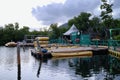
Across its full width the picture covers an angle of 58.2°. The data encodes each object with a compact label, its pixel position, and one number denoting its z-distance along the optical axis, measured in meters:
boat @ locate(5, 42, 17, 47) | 30.41
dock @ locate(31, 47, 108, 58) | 13.68
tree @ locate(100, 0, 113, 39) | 21.65
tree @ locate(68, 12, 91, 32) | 34.33
